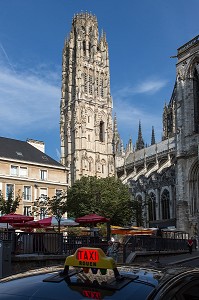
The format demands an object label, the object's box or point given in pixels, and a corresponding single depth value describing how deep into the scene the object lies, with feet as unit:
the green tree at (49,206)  132.67
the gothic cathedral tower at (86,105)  281.54
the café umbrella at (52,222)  79.64
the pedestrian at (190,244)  87.40
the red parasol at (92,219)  76.95
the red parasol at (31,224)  79.10
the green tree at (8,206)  114.42
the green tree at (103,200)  158.90
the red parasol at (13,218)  70.03
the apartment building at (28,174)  145.28
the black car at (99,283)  8.80
